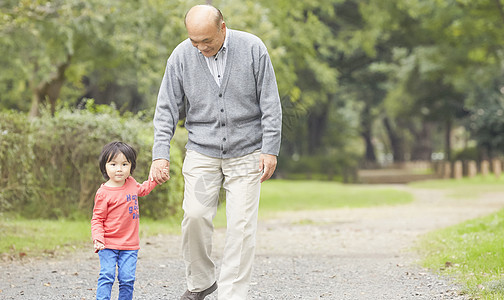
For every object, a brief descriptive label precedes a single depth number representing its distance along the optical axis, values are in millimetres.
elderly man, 9273
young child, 8812
